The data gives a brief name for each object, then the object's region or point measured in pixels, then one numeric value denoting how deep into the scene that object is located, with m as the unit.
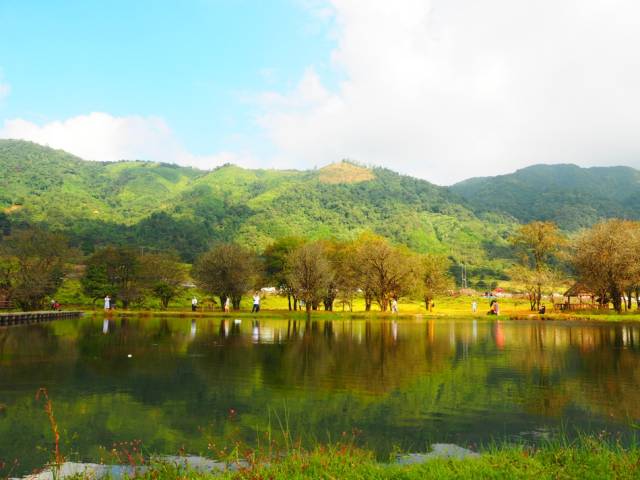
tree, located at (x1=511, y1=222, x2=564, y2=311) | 88.00
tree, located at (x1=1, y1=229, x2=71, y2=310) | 71.81
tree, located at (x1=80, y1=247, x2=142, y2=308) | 85.44
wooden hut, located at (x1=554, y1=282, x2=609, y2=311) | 75.19
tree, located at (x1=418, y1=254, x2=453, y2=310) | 87.38
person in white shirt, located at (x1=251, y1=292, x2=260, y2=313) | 68.50
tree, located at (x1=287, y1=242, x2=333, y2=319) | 69.81
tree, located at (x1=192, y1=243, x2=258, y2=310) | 77.12
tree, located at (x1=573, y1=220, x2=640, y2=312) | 63.53
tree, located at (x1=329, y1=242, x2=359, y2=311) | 78.81
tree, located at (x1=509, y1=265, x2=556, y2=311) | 79.50
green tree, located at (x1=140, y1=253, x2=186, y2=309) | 88.25
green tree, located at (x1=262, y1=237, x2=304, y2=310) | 83.82
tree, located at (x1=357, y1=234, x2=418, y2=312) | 74.62
